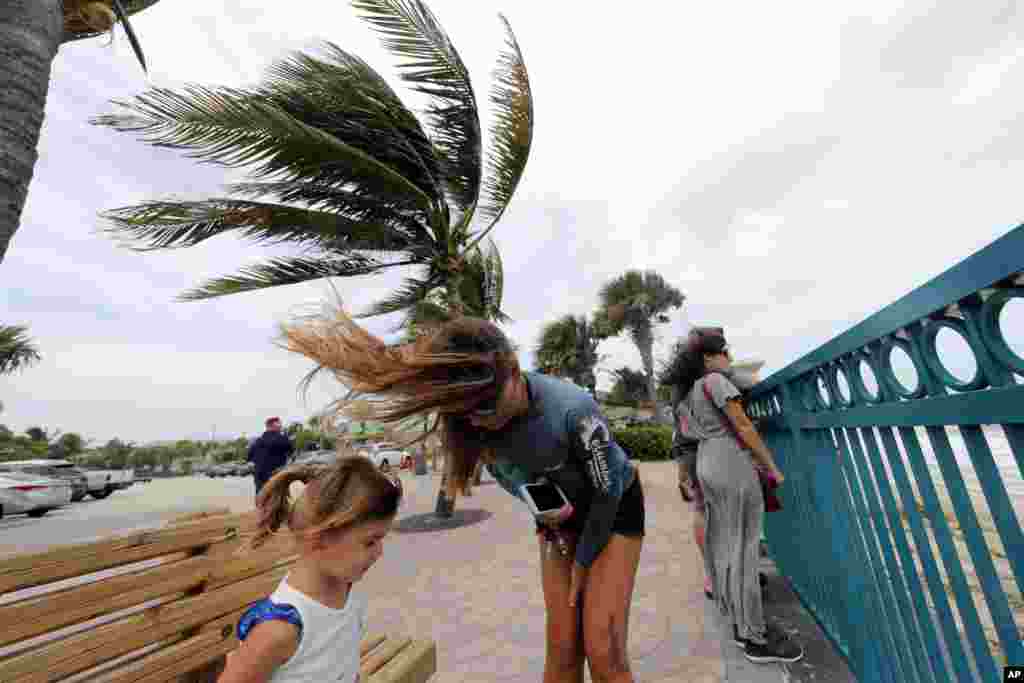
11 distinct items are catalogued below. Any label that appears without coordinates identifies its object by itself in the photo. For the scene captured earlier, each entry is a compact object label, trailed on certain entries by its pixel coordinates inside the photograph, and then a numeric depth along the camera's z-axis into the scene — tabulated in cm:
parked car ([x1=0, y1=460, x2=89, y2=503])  1380
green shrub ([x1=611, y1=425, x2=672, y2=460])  1460
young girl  118
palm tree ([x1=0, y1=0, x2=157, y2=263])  182
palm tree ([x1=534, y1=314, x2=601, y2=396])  2742
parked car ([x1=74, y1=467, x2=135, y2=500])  1773
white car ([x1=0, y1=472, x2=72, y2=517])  1145
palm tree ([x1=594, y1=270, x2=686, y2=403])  3316
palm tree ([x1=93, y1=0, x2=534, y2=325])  397
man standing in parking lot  778
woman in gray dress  237
